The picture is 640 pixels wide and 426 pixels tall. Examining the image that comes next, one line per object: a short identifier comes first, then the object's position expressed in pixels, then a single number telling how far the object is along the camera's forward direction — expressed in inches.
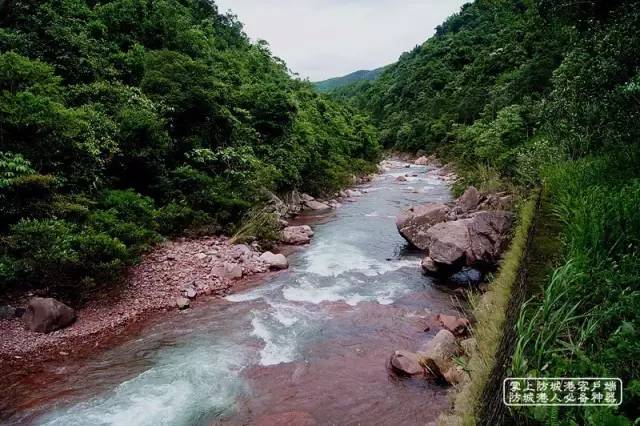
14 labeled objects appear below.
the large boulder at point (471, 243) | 384.5
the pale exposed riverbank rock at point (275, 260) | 434.0
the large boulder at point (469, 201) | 541.0
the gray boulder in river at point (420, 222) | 483.8
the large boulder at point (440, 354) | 231.1
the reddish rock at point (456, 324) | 281.3
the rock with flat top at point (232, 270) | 400.2
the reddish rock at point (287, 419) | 202.9
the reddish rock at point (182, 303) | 340.2
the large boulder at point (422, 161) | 1606.3
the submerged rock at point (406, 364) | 239.8
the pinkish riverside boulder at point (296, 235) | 532.1
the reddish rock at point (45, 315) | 281.6
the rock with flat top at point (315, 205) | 772.6
